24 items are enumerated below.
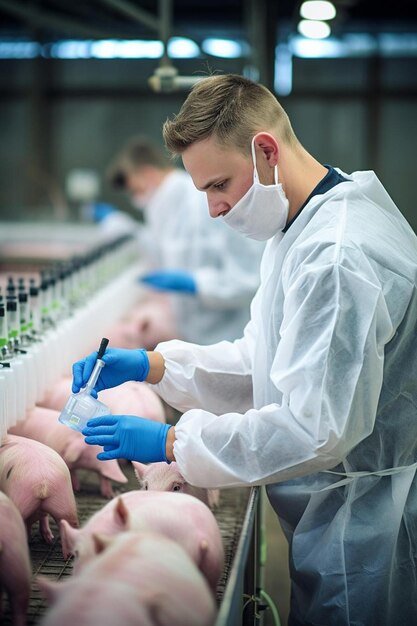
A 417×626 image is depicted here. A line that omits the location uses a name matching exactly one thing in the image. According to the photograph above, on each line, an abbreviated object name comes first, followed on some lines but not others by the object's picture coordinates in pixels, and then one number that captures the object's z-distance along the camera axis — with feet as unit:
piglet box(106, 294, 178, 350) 10.75
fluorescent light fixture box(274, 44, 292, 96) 30.50
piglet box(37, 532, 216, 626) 3.64
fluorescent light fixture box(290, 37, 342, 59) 30.55
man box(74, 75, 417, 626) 5.21
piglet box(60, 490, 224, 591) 4.75
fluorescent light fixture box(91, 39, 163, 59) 31.19
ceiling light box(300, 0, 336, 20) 12.44
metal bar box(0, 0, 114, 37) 13.32
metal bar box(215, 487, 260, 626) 4.18
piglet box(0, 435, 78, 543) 5.65
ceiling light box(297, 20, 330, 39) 13.24
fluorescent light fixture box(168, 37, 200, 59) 29.96
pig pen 4.58
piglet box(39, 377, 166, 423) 7.46
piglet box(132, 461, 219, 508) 5.82
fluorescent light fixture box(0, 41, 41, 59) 31.81
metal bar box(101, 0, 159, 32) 10.50
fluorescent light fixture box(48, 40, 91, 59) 31.78
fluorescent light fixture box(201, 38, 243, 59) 29.71
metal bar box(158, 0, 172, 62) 10.23
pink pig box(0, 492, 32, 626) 4.67
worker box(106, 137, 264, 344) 12.98
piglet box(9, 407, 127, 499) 6.78
